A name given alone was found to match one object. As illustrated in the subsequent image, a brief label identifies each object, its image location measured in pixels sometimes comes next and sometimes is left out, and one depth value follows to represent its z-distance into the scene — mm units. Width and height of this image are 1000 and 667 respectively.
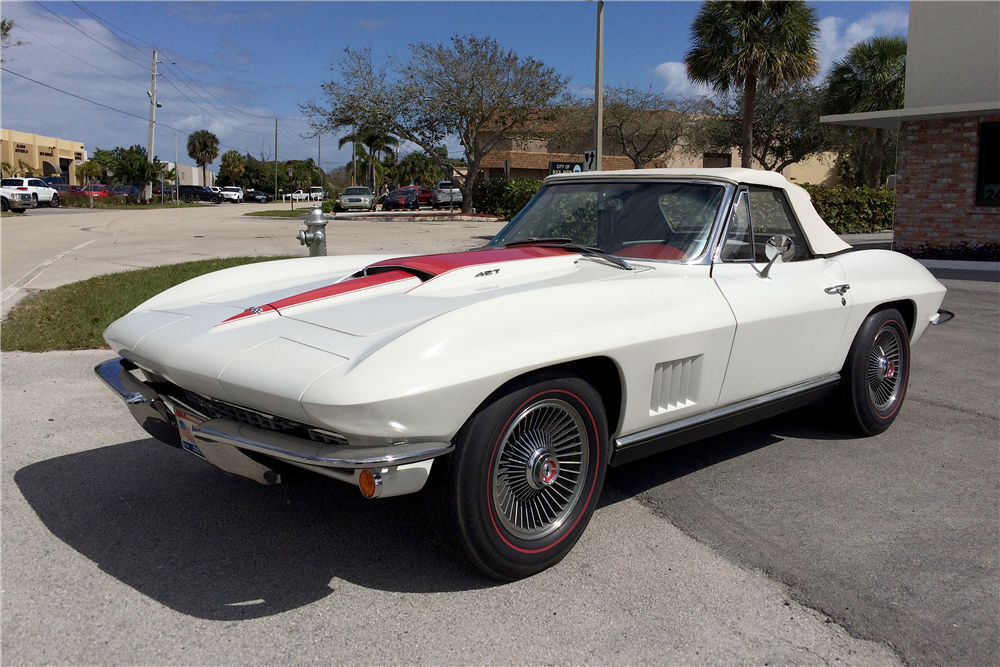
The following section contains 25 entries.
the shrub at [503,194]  31734
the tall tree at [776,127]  39344
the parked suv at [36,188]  39062
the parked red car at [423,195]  46588
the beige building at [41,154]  64250
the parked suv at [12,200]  35934
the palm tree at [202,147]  94938
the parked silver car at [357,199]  43281
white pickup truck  41178
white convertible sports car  2521
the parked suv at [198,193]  63219
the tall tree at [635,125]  37312
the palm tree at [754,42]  23797
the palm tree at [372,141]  33375
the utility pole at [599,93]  15959
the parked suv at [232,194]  69125
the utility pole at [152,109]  45562
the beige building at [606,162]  46712
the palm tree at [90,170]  59844
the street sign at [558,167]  16741
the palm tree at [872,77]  29047
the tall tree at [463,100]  31125
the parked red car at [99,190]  48781
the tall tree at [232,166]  99481
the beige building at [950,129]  14891
